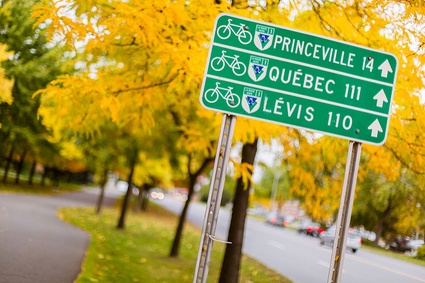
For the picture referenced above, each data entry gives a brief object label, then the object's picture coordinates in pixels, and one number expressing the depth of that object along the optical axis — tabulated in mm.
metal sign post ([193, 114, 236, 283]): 3475
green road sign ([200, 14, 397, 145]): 3625
